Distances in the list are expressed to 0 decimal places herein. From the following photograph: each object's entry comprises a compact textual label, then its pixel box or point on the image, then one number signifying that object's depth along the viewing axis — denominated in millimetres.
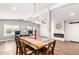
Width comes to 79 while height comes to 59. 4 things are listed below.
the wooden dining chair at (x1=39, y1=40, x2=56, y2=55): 984
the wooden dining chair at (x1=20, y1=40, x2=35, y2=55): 1007
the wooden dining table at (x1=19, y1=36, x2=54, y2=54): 1071
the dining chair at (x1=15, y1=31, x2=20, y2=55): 1060
